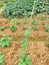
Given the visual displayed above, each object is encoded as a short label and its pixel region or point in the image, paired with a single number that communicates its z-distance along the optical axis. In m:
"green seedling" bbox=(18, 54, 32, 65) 1.71
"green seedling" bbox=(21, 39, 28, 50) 1.83
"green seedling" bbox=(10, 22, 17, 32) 2.38
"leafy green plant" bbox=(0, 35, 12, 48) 2.00
